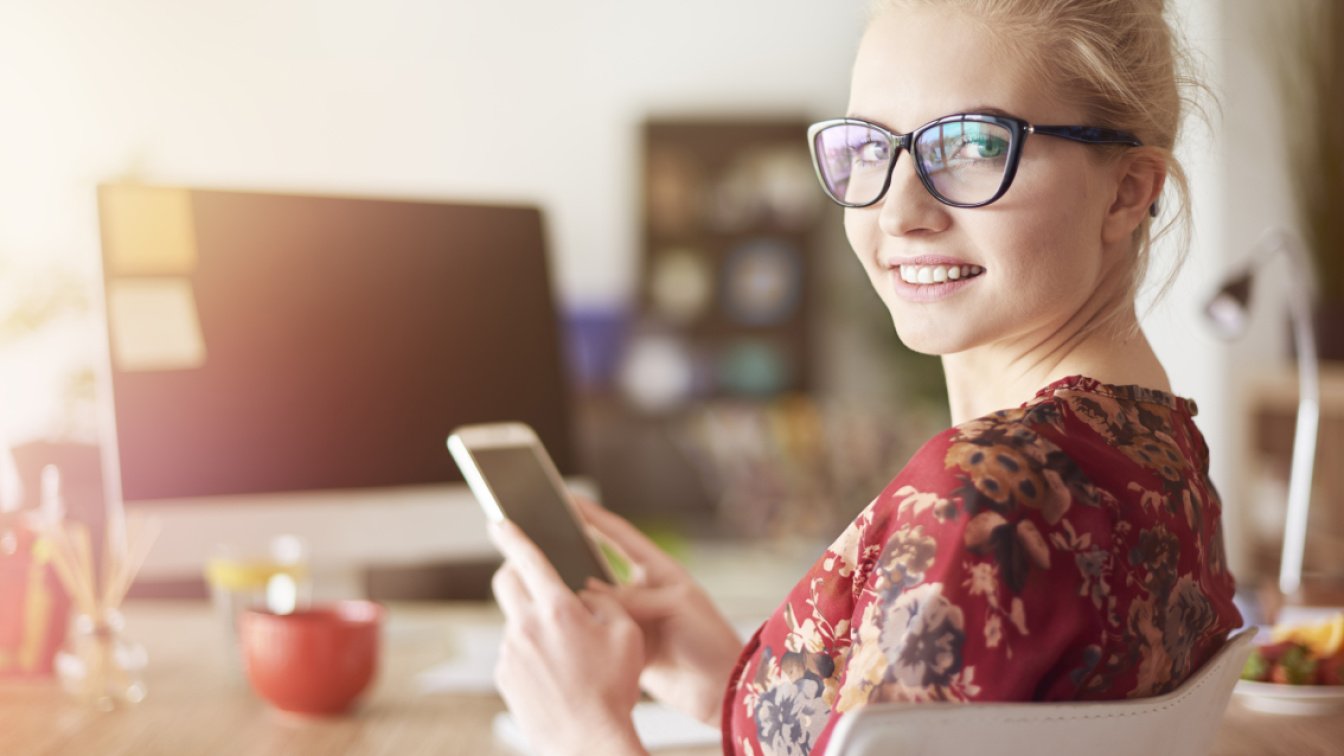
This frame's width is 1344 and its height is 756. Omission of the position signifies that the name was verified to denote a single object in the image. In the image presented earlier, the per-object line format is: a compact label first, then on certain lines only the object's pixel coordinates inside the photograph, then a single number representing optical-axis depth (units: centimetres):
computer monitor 142
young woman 65
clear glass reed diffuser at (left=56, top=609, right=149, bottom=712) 127
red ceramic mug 122
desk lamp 182
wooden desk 114
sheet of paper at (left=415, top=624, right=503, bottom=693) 135
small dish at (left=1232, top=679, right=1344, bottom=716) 123
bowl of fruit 124
